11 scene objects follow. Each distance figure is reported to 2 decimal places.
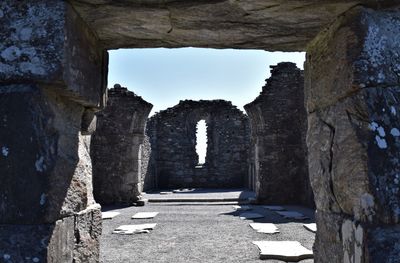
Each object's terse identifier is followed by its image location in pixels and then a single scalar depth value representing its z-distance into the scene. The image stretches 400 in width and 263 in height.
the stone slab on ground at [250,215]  8.98
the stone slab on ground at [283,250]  4.89
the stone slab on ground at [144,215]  9.20
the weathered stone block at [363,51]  2.08
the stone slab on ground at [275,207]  10.57
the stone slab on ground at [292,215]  8.75
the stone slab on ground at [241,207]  10.71
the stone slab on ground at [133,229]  7.14
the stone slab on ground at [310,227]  7.03
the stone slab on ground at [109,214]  9.23
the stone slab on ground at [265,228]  7.02
